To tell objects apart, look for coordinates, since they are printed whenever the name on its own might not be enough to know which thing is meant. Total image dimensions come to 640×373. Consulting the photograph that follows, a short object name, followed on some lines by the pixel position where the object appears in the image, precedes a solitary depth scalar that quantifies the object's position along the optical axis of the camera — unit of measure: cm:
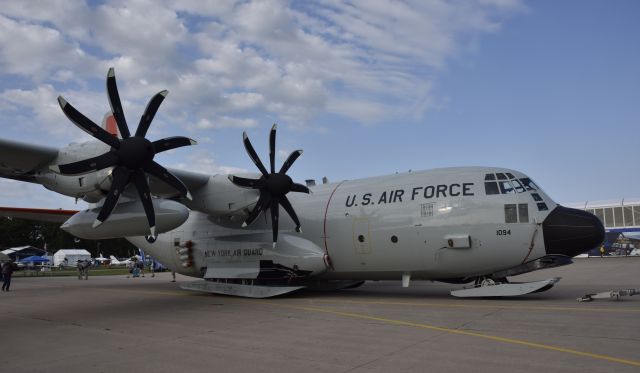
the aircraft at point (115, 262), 6349
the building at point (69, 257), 5708
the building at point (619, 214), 5472
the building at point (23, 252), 5047
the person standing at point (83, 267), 2855
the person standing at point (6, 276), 2025
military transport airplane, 1159
